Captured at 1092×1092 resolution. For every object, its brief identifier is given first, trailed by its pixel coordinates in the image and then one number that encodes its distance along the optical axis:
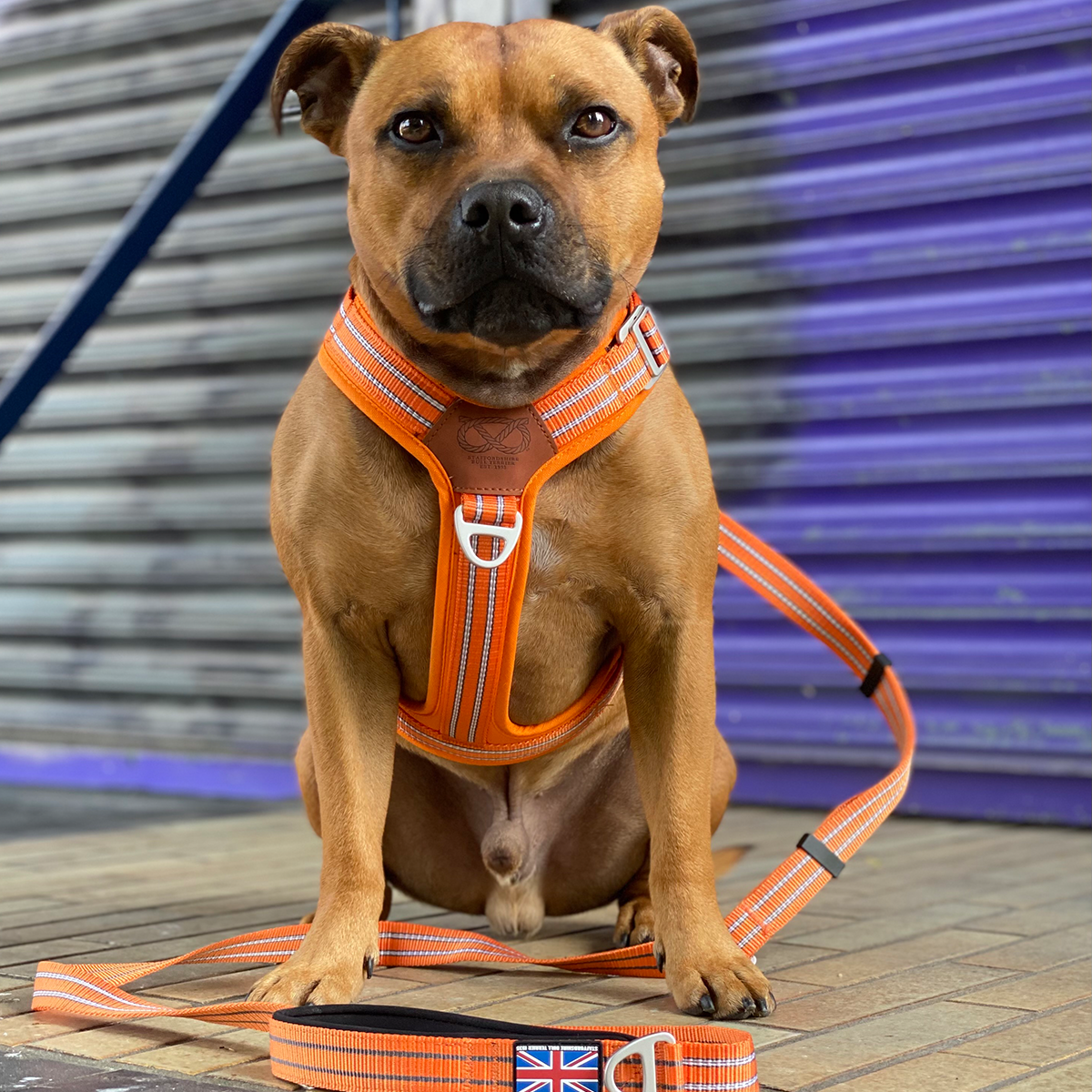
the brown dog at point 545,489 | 2.12
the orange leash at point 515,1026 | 1.72
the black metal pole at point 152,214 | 4.02
